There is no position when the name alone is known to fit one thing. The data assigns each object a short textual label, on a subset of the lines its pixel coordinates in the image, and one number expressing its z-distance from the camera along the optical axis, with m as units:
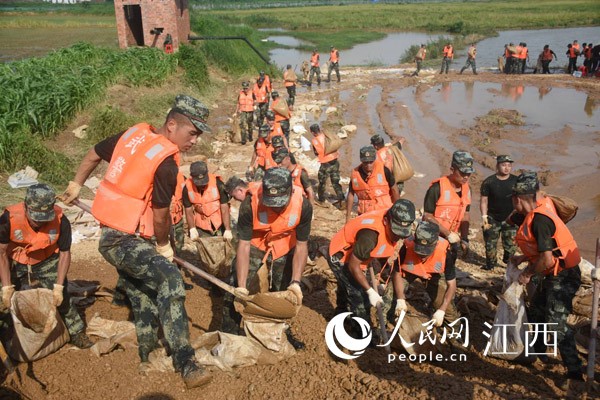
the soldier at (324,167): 8.71
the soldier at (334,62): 22.44
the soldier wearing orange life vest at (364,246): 4.04
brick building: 18.47
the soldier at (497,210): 6.30
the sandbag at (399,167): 7.11
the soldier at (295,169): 6.42
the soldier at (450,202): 5.45
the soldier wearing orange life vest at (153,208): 3.61
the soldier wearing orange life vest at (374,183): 6.14
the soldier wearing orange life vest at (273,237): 4.00
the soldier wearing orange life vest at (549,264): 4.11
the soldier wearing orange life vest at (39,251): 4.00
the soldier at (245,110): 13.28
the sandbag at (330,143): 8.73
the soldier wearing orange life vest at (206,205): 5.78
